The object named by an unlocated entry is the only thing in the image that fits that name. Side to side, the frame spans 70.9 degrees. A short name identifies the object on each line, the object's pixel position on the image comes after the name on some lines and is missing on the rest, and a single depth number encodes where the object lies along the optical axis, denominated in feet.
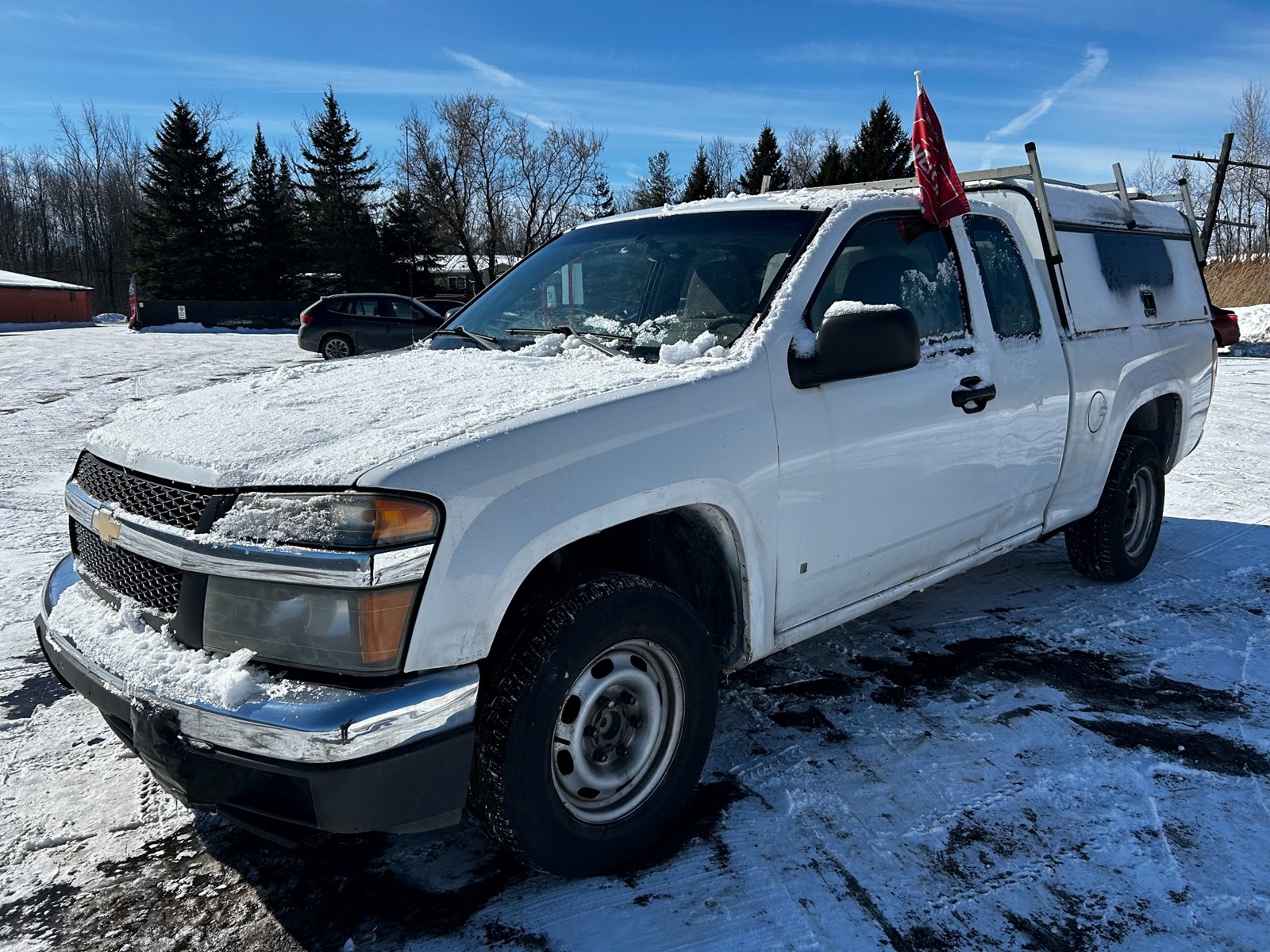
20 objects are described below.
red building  146.61
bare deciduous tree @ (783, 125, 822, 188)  194.89
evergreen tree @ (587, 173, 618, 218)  168.86
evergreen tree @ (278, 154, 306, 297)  150.00
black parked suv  66.18
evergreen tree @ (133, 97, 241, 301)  146.51
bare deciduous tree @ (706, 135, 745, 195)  181.45
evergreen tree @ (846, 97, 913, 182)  152.15
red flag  11.62
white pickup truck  6.50
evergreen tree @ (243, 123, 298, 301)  148.87
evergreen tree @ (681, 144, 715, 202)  168.66
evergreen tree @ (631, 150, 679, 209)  175.26
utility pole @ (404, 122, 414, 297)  151.84
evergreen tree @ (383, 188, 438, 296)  151.84
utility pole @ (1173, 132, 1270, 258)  75.82
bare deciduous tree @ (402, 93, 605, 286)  161.68
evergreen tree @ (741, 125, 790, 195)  158.37
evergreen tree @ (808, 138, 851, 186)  155.53
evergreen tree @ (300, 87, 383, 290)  149.79
